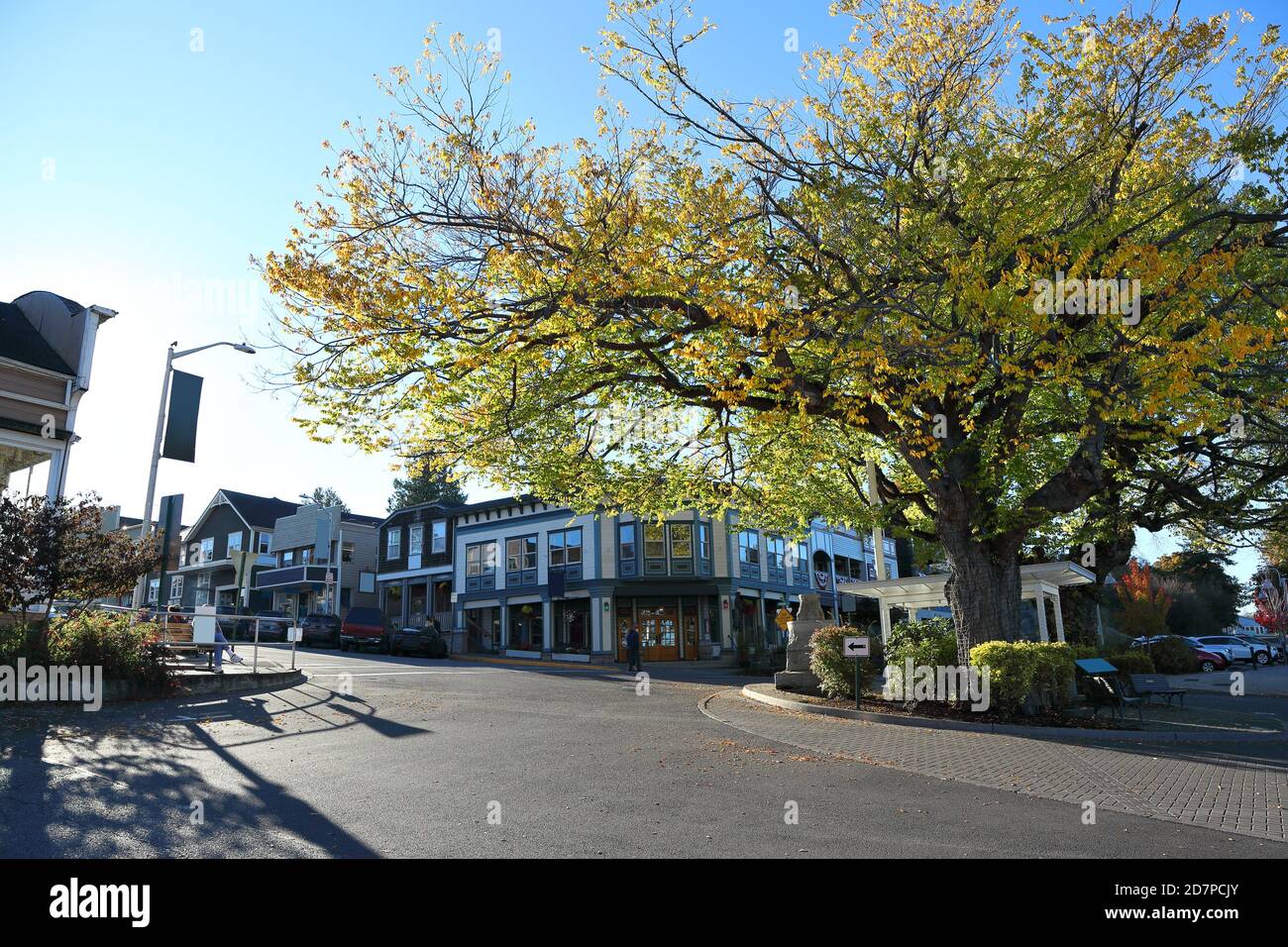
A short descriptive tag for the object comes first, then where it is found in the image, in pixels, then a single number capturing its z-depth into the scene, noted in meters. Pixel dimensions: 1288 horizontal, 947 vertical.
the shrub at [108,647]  11.63
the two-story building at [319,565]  47.97
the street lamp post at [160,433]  17.34
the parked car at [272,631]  41.81
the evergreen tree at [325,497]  81.31
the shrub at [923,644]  14.44
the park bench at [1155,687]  14.45
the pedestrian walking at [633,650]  28.06
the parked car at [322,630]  36.16
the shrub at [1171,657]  31.20
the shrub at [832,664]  15.45
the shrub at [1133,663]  17.12
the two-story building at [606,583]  37.34
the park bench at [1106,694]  12.49
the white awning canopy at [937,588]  17.58
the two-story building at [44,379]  15.14
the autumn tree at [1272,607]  46.76
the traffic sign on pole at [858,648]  12.88
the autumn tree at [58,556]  11.72
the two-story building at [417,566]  44.34
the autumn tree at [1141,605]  43.78
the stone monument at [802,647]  17.29
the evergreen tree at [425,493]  70.12
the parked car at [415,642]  33.44
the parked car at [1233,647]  37.06
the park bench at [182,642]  15.67
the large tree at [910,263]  10.37
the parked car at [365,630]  34.44
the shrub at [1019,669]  12.51
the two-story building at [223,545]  54.34
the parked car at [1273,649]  42.41
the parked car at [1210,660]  35.00
